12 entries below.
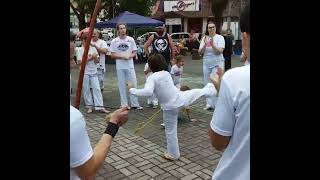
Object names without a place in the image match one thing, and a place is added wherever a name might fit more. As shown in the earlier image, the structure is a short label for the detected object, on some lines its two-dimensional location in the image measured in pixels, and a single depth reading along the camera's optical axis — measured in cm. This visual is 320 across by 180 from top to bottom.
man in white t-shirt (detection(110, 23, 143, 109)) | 627
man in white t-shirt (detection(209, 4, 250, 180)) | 137
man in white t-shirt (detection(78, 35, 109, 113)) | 619
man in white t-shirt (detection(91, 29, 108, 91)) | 644
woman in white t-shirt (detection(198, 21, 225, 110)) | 617
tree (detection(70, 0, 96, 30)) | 1901
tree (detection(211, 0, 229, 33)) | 2356
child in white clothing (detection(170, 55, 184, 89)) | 636
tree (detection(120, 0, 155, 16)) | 2064
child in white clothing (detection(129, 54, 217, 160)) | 385
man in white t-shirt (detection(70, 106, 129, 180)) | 137
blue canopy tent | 1425
